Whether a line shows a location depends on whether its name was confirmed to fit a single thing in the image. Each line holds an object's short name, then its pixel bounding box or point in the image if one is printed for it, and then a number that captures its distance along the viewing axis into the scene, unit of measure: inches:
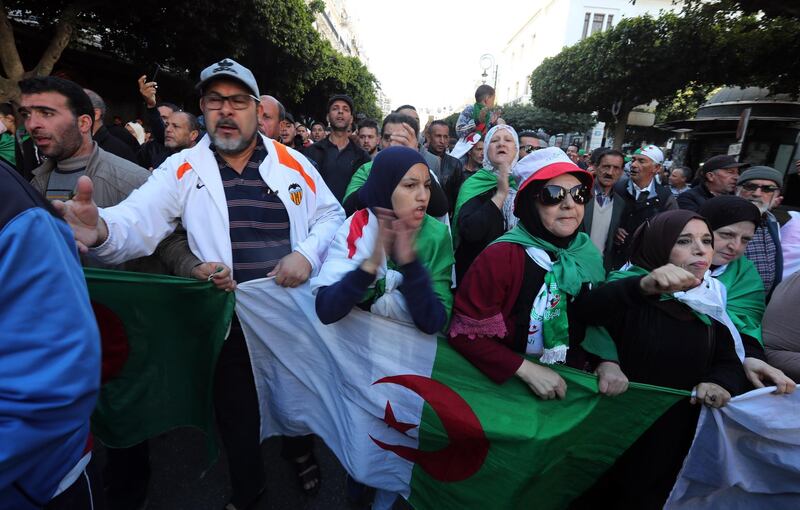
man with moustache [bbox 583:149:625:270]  167.9
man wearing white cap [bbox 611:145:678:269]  170.9
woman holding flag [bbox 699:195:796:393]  84.7
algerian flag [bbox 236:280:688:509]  70.6
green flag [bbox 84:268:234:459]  78.9
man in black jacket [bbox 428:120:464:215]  165.9
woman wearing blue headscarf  64.0
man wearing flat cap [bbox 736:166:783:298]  114.6
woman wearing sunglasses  69.3
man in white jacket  81.3
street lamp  498.0
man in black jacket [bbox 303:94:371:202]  199.2
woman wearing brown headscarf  74.3
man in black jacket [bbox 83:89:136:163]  130.6
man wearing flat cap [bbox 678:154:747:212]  175.9
